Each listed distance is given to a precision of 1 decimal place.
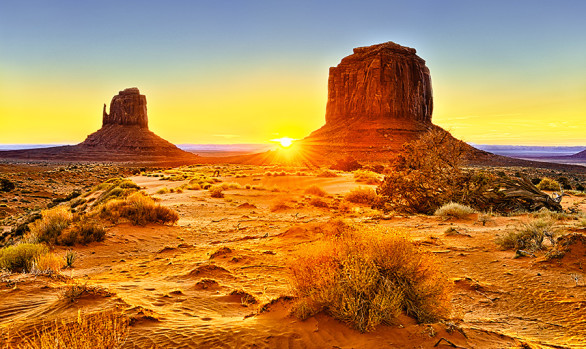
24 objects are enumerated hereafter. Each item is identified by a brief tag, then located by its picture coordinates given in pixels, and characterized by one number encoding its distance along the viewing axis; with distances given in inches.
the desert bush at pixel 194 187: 1024.9
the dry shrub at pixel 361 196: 743.1
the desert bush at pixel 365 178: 1110.6
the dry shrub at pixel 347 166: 1980.8
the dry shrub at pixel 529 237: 313.6
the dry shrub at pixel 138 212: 514.3
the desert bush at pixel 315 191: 874.8
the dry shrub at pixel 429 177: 600.8
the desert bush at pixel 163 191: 956.6
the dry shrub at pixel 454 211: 501.7
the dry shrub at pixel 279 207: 682.1
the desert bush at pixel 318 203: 714.3
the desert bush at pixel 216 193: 849.5
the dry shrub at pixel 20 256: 272.8
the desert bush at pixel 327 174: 1320.4
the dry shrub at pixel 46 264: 233.3
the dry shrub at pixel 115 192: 728.5
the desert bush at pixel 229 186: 1015.9
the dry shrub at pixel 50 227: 397.7
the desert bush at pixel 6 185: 1187.4
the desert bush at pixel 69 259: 320.2
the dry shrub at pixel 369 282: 158.6
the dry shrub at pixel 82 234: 398.0
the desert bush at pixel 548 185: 949.7
